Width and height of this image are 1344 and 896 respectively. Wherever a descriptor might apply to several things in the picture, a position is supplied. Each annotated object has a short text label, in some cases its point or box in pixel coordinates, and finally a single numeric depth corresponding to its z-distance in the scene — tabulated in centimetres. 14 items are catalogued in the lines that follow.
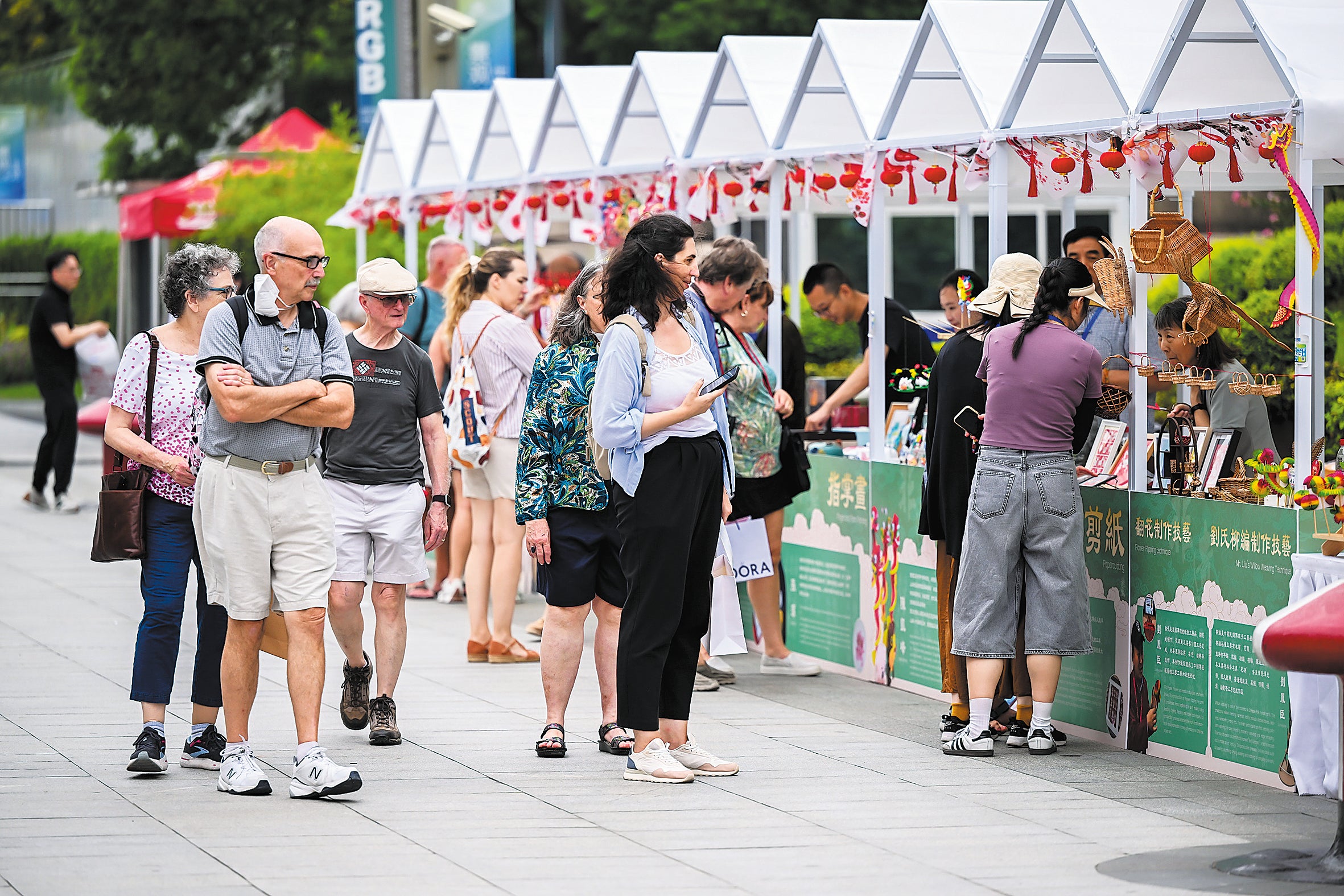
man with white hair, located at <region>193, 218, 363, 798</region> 1232
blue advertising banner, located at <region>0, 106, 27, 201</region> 7069
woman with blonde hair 1887
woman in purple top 1409
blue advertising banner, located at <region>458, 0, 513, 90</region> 3366
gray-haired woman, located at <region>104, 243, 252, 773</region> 1355
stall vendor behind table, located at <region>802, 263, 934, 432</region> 1939
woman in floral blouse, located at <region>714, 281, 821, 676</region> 1744
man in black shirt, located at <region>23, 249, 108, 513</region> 3200
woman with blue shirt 1287
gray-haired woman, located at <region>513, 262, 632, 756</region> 1432
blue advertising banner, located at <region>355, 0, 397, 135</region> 3737
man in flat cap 1495
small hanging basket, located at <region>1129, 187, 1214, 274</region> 1394
